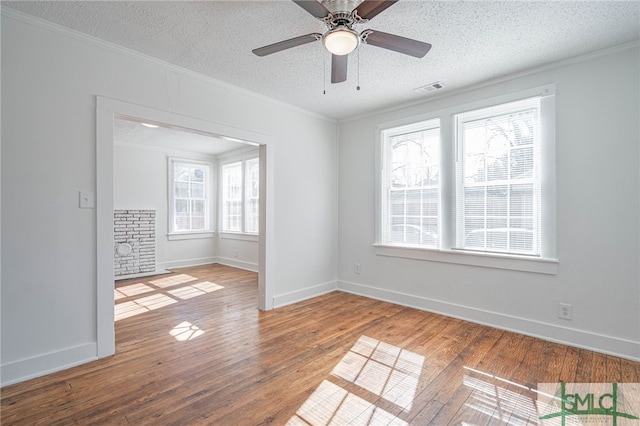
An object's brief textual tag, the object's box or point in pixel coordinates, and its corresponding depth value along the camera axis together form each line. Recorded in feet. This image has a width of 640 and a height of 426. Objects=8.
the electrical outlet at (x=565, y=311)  9.51
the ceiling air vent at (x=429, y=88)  11.36
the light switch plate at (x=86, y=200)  8.30
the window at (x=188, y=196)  21.98
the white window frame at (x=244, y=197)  21.18
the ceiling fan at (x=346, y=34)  6.04
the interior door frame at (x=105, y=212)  8.53
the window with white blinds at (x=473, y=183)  10.12
